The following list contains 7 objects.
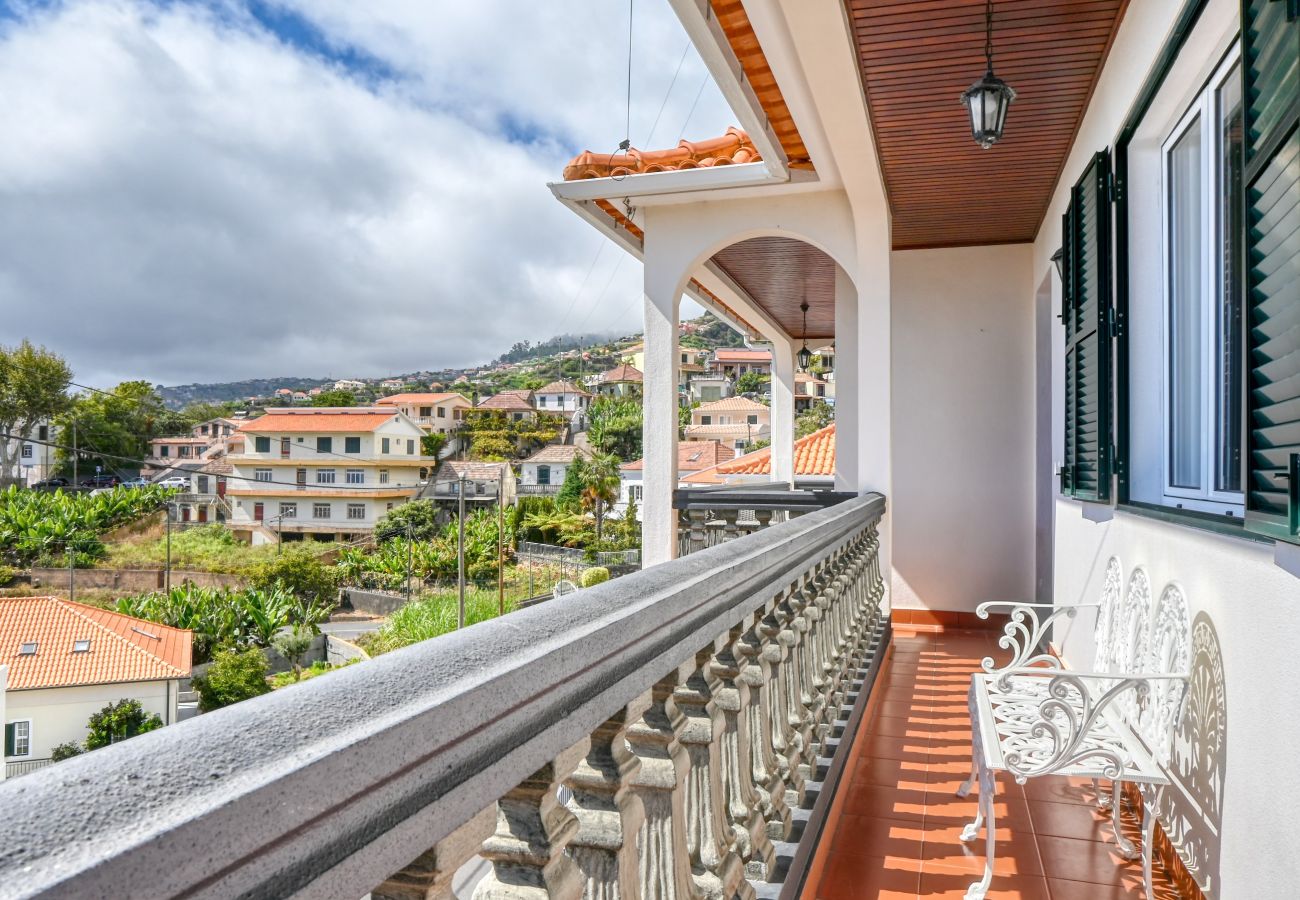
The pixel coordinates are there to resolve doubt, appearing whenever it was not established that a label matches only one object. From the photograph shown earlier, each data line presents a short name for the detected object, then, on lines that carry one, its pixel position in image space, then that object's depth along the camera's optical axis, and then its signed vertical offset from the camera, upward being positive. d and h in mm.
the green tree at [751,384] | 69438 +5751
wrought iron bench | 2232 -787
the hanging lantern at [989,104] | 3271 +1331
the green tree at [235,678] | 22672 -5916
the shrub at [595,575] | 21998 -3103
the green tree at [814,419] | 50969 +2244
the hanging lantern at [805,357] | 10727 +1231
